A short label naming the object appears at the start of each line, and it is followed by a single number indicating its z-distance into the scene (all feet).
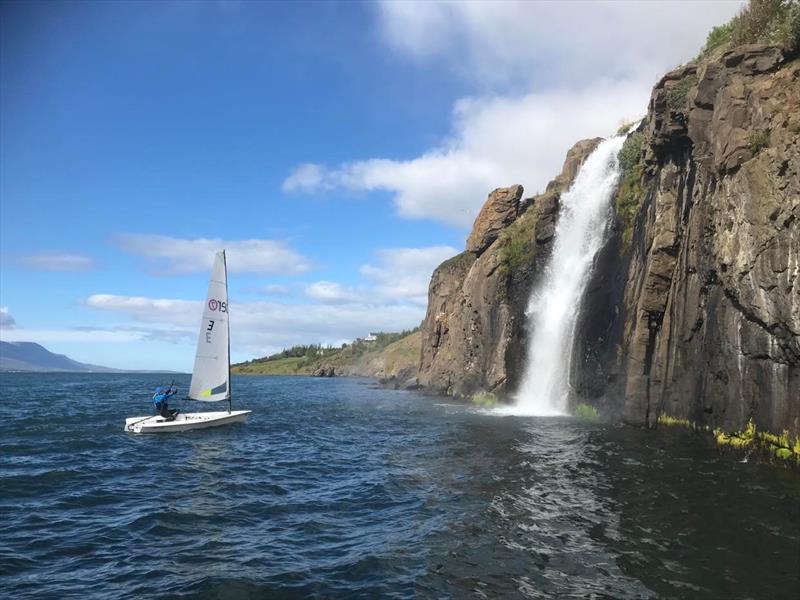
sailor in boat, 115.65
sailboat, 122.72
